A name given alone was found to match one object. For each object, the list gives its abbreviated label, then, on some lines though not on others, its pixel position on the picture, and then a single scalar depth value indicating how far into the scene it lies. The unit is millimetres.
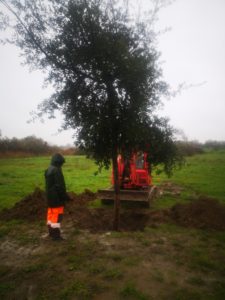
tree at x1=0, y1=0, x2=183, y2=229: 7129
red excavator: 11586
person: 7363
